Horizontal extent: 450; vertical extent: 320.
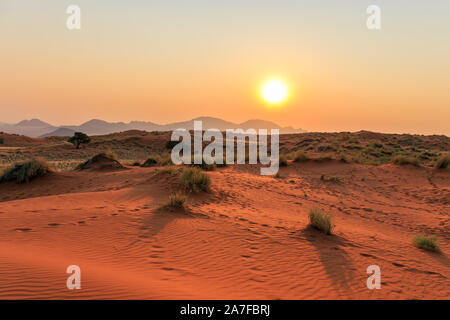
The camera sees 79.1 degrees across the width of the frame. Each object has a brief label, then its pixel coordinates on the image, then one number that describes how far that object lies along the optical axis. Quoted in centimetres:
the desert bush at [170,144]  3725
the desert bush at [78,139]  3525
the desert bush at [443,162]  1820
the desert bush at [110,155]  1915
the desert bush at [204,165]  1577
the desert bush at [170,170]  1269
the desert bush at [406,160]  1933
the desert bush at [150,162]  1932
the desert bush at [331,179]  1586
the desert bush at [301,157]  2128
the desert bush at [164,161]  1725
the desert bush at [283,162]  2026
